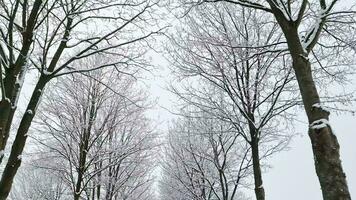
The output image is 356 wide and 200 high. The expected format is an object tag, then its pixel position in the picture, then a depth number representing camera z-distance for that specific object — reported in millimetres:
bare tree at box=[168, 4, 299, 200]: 7961
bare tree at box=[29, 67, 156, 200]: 10133
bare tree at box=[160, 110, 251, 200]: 12914
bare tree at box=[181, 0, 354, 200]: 3672
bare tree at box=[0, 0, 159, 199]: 5113
